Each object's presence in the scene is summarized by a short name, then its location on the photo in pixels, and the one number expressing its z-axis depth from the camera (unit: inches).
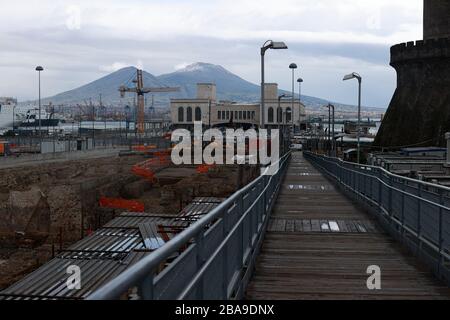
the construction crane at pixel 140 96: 7132.4
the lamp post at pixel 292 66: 2516.4
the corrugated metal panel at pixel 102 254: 606.0
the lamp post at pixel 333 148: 2292.1
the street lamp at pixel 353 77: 1565.0
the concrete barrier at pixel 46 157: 2222.1
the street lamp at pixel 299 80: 3341.5
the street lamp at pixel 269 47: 1026.1
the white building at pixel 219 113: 7140.8
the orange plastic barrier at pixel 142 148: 3649.6
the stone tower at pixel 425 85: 2235.5
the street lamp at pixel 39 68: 3080.7
